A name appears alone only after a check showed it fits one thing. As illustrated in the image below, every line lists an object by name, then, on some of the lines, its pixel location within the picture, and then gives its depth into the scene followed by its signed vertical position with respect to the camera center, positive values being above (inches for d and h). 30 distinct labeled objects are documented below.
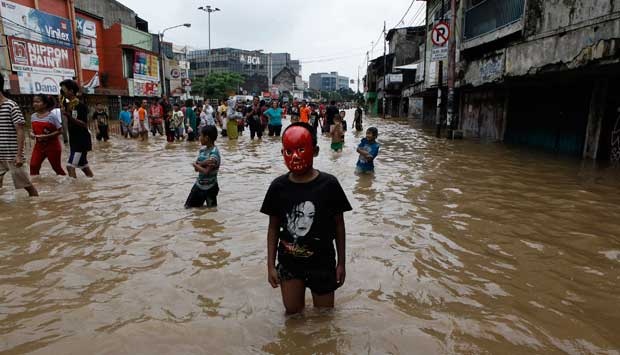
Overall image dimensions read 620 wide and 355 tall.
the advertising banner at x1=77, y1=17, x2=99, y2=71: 1080.8 +137.5
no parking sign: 610.9 +83.0
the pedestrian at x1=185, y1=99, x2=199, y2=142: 618.2 -34.3
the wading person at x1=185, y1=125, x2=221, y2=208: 221.6 -39.2
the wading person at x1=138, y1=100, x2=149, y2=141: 644.3 -34.4
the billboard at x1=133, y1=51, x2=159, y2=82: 1323.8 +99.4
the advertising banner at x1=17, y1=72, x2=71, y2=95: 841.5 +29.5
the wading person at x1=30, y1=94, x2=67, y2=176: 275.6 -22.0
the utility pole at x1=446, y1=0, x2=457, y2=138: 645.9 +65.8
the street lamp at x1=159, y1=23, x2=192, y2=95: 1337.2 +169.7
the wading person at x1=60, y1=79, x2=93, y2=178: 288.5 -20.9
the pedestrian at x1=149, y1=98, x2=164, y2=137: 704.2 -32.7
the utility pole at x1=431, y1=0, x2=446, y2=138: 719.7 +10.8
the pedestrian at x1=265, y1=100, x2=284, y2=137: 719.7 -33.8
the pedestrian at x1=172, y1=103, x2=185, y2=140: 624.4 -34.2
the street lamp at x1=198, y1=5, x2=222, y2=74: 2185.0 +444.3
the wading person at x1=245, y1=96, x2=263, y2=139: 685.9 -35.3
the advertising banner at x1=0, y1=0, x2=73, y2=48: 819.4 +148.5
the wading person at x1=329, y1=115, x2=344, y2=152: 490.9 -42.7
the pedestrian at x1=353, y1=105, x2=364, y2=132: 898.7 -43.8
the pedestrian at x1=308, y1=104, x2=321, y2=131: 703.1 -29.9
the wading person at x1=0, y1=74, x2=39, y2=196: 236.1 -24.7
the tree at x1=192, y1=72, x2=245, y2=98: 2405.3 +74.3
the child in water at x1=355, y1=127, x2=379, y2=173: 325.9 -40.7
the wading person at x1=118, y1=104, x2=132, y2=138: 706.2 -39.2
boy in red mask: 105.8 -31.2
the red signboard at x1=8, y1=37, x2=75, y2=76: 831.7 +82.1
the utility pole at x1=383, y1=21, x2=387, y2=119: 1666.8 +125.4
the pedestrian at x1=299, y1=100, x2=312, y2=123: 677.3 -22.5
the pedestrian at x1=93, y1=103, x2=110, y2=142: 620.1 -36.2
